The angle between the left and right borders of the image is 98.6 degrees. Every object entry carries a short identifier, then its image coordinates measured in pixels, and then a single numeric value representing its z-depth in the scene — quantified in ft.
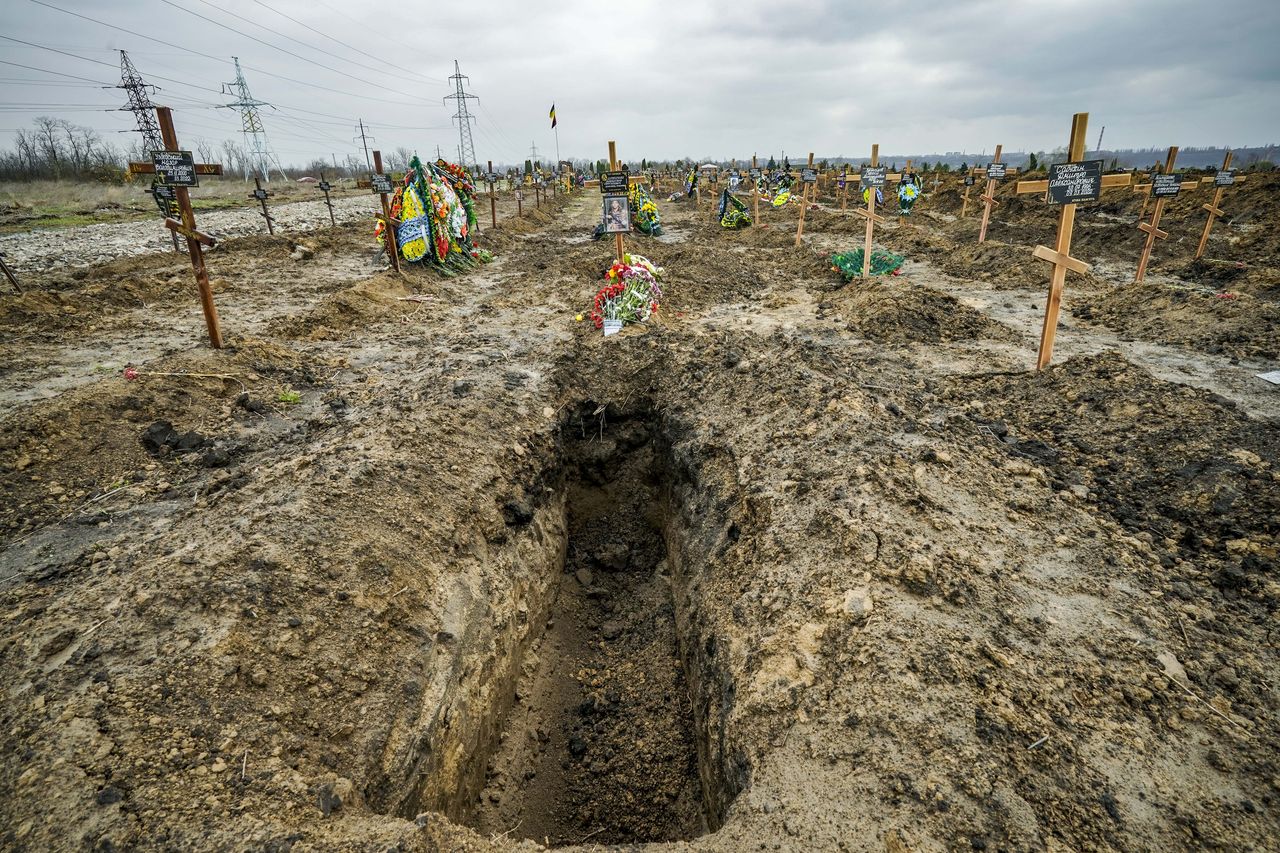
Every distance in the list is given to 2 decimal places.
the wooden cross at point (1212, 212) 41.90
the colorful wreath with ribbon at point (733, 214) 77.51
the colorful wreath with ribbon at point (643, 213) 72.88
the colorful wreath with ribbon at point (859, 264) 41.73
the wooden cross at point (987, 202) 55.37
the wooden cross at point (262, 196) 60.09
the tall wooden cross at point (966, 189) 78.84
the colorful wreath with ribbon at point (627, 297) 30.01
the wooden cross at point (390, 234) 42.78
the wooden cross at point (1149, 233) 36.63
